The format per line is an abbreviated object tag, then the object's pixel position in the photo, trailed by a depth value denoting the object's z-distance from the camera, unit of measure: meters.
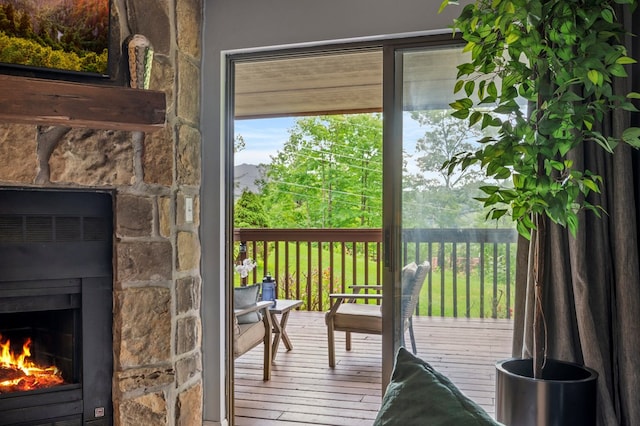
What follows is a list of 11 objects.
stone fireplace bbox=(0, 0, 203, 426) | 2.25
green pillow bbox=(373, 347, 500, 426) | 0.81
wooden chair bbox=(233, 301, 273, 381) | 3.48
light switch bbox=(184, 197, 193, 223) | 2.70
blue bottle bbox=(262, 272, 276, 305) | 4.55
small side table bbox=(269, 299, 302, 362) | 4.30
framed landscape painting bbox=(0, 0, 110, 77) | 2.10
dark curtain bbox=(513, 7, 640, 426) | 2.18
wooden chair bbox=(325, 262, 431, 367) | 4.00
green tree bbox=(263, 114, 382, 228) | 8.16
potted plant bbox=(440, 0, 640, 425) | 1.75
